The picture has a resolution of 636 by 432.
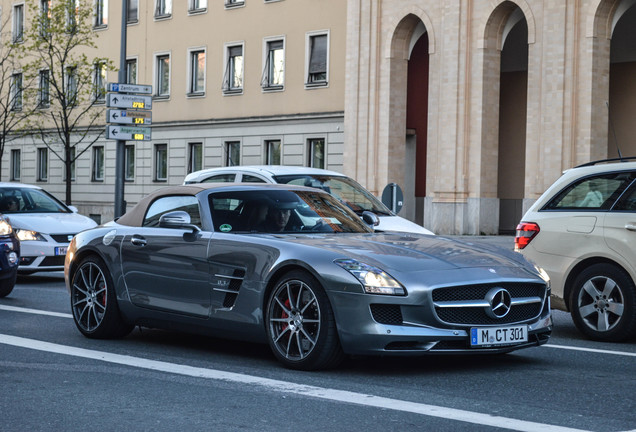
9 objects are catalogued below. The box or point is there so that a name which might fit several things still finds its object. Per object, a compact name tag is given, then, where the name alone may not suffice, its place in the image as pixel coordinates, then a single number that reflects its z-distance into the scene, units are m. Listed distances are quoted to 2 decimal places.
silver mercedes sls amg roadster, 7.53
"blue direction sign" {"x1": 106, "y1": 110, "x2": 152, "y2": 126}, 25.62
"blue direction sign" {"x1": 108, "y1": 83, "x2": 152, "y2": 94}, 25.58
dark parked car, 13.22
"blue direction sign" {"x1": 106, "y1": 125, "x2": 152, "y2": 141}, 25.53
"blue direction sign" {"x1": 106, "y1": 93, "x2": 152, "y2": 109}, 25.59
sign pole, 26.23
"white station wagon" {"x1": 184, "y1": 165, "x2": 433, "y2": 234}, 15.70
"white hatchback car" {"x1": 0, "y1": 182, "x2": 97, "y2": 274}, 16.50
